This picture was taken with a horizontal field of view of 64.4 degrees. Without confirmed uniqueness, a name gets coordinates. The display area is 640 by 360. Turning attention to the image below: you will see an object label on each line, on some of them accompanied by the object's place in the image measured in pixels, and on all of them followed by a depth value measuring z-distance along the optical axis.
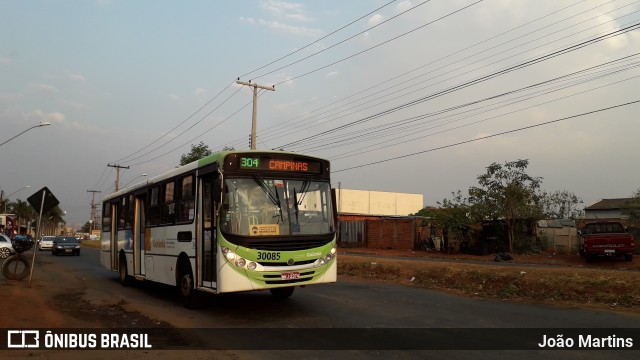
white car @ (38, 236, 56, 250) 48.84
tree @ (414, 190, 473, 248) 33.25
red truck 23.53
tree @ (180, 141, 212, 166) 43.44
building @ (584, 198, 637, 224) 66.70
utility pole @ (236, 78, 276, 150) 33.23
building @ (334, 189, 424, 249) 38.28
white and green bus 9.66
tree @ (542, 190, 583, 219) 61.50
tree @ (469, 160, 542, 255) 30.62
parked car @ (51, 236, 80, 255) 39.16
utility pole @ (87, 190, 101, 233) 106.66
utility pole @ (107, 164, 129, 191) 72.88
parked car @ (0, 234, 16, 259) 30.14
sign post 16.23
